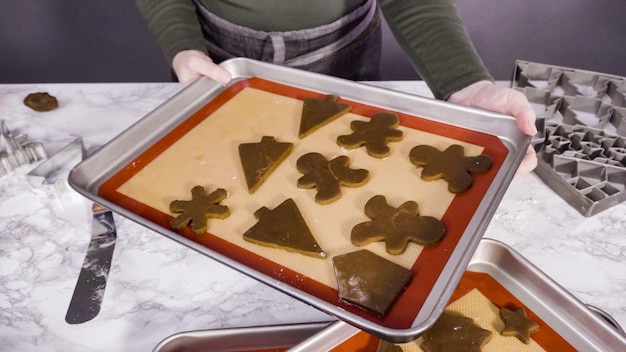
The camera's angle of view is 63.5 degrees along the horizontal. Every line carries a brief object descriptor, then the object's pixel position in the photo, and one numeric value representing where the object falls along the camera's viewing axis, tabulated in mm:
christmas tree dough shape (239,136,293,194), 776
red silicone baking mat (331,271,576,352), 706
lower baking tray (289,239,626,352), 681
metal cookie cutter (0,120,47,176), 1099
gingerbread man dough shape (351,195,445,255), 651
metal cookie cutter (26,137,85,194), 1042
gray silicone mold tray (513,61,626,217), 997
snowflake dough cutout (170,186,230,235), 700
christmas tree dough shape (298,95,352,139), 863
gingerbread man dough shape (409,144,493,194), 726
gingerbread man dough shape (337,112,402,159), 803
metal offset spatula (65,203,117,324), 829
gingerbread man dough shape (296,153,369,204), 741
